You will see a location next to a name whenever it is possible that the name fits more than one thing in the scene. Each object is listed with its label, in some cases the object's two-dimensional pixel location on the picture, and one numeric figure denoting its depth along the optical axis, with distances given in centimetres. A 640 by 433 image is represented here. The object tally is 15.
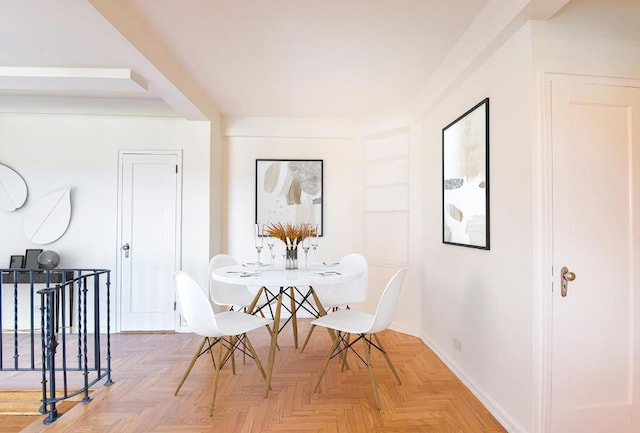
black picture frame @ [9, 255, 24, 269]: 357
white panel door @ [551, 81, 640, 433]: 180
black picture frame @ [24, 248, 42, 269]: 357
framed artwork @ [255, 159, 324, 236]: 423
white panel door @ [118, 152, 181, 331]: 377
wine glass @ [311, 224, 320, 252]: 423
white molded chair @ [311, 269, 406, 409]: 221
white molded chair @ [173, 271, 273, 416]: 214
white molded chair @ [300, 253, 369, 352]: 303
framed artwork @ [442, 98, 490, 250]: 228
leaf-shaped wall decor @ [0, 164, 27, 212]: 367
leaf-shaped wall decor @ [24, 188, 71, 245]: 367
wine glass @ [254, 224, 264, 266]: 414
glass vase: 281
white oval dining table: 226
